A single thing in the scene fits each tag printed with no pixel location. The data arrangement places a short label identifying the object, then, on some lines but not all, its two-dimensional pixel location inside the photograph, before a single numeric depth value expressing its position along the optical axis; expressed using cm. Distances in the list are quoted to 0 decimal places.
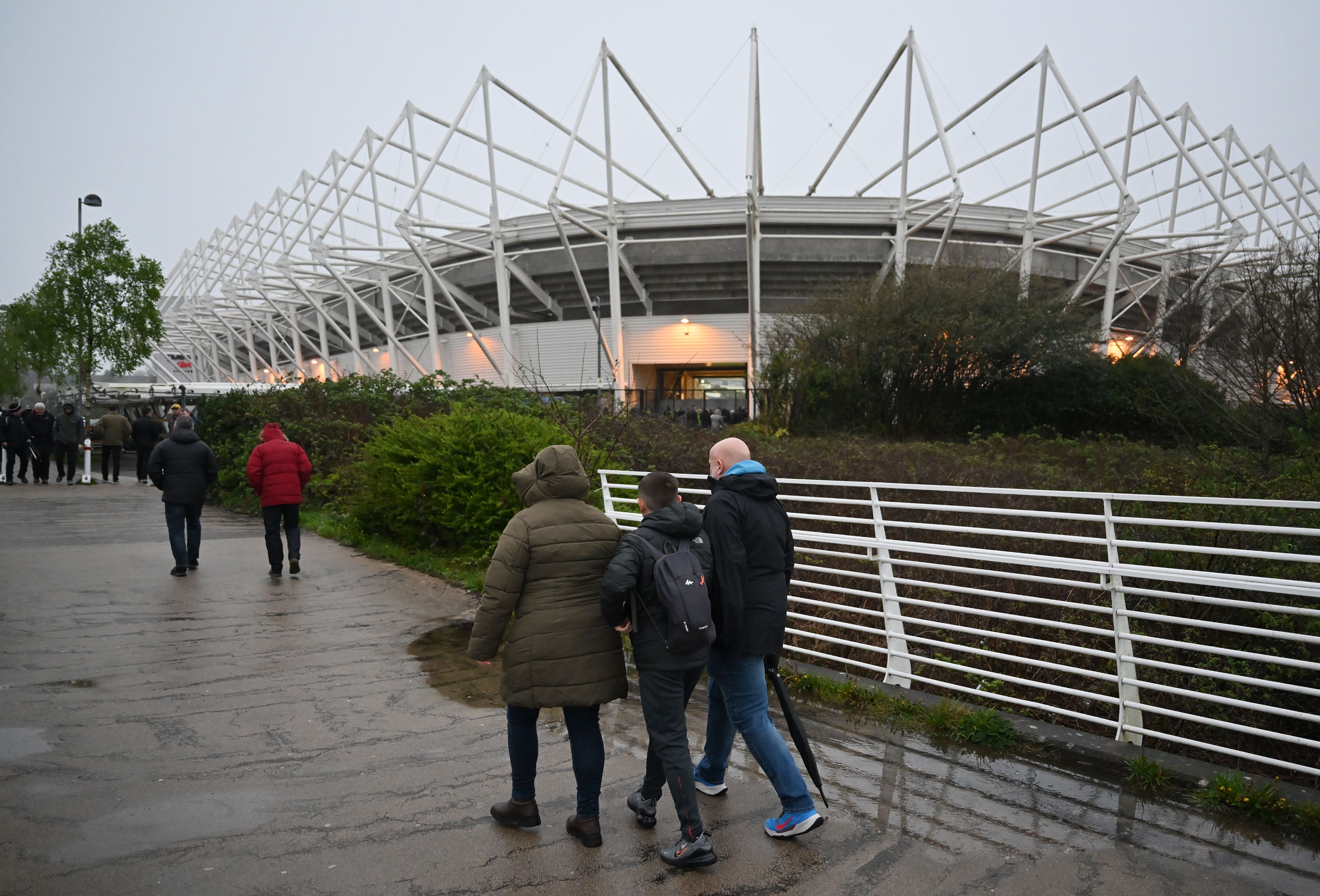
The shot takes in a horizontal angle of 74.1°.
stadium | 3188
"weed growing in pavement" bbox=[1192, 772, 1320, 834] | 363
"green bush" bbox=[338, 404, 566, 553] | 1009
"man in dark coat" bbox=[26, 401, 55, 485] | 1923
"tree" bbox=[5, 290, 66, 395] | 2773
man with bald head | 360
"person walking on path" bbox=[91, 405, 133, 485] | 1986
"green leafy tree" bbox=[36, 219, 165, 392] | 2528
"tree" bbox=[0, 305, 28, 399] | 3381
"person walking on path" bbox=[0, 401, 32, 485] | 1898
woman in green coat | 353
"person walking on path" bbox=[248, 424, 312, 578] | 947
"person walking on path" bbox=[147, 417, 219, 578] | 940
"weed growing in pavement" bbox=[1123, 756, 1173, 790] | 409
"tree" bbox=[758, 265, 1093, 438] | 1994
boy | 340
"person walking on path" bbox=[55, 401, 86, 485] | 2003
